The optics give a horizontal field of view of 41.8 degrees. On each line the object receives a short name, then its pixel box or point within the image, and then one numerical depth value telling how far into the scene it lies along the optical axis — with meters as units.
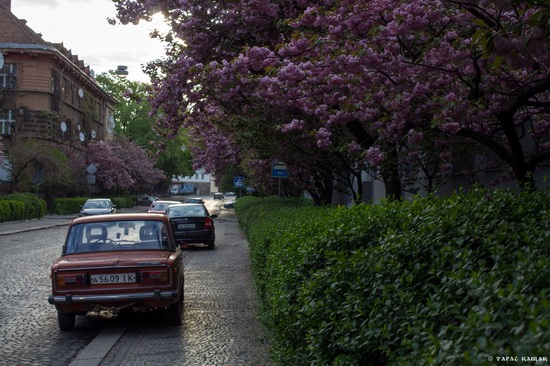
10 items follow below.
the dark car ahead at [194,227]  24.14
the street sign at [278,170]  24.14
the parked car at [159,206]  31.53
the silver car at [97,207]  39.31
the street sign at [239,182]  53.36
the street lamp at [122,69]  76.05
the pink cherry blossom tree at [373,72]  7.38
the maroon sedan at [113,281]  9.00
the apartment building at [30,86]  57.03
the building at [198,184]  181.77
